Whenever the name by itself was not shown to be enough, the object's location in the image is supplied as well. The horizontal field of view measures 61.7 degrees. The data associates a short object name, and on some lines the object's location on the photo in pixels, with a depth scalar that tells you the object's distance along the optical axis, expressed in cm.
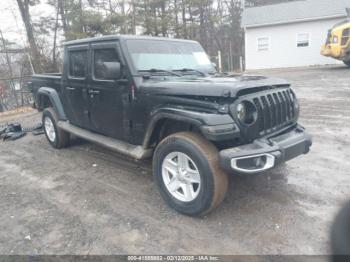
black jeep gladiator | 288
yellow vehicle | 1554
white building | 1967
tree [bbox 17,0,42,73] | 1595
